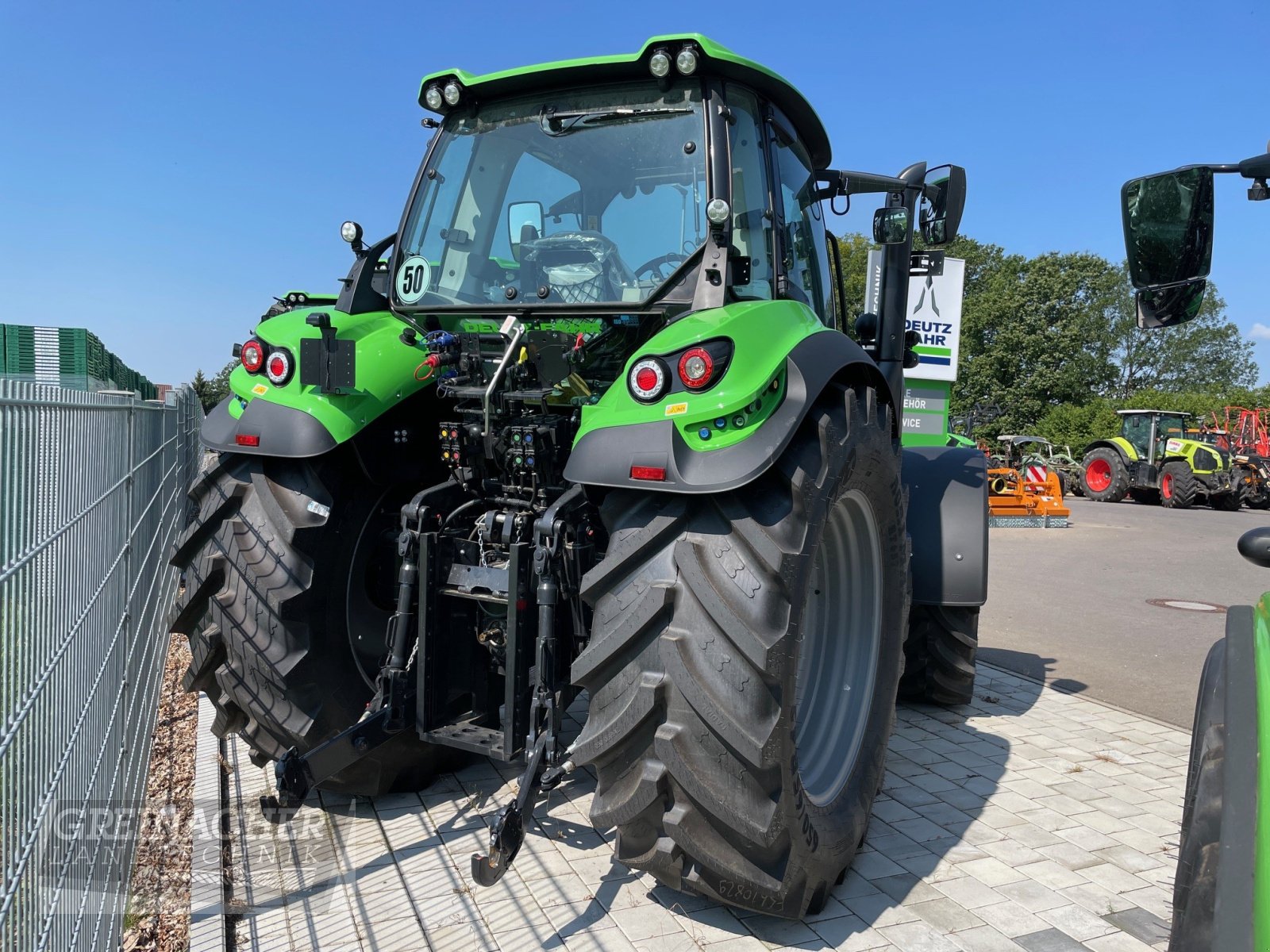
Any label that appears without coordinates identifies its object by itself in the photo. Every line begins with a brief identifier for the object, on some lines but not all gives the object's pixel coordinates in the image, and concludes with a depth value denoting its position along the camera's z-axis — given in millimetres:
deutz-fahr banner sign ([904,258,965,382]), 12938
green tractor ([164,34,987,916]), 2590
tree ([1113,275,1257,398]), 59219
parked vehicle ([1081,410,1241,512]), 20828
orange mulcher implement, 16016
